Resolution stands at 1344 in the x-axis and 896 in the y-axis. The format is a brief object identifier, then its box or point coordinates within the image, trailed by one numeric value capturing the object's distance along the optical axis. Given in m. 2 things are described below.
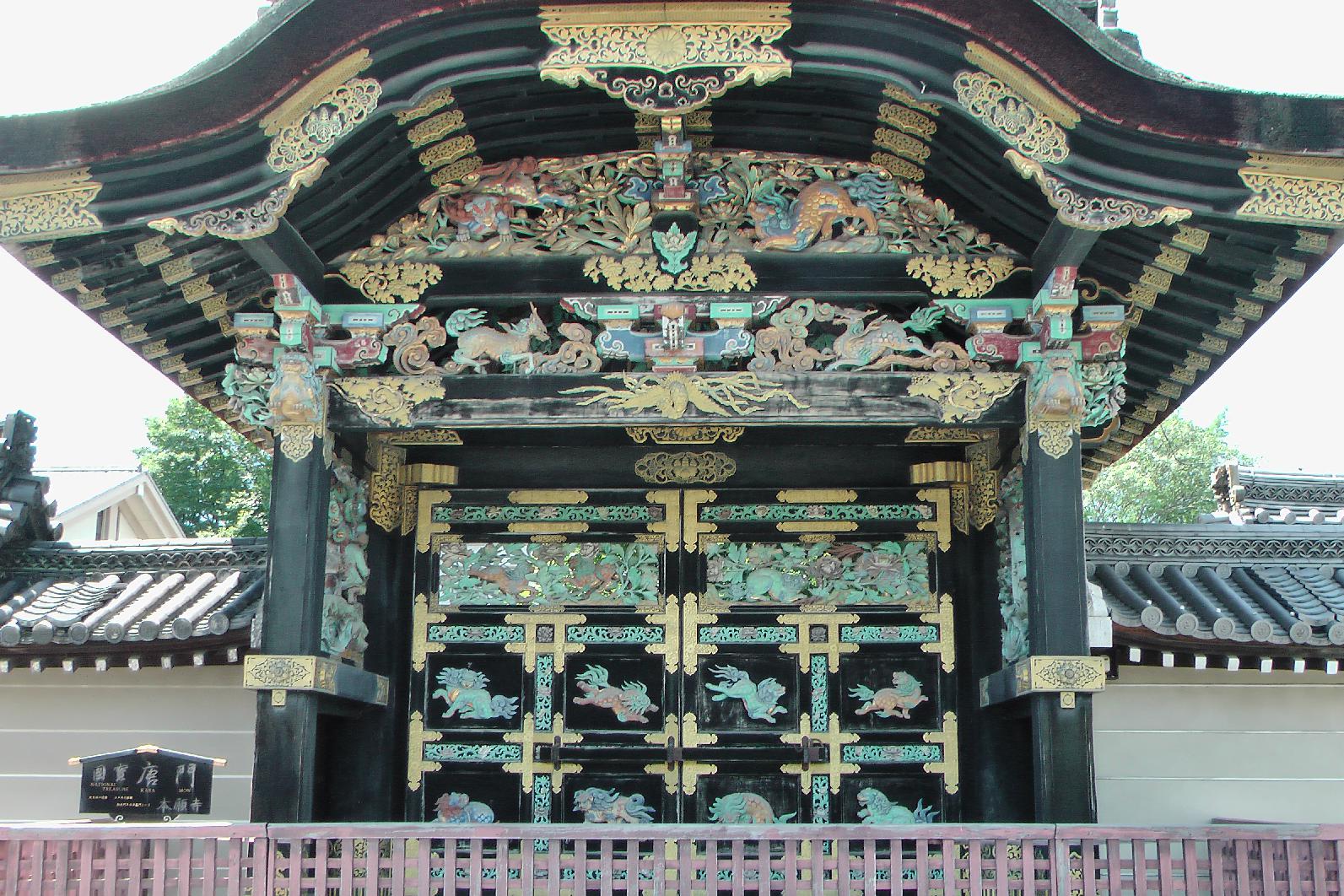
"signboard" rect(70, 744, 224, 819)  7.86
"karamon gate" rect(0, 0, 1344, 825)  7.00
